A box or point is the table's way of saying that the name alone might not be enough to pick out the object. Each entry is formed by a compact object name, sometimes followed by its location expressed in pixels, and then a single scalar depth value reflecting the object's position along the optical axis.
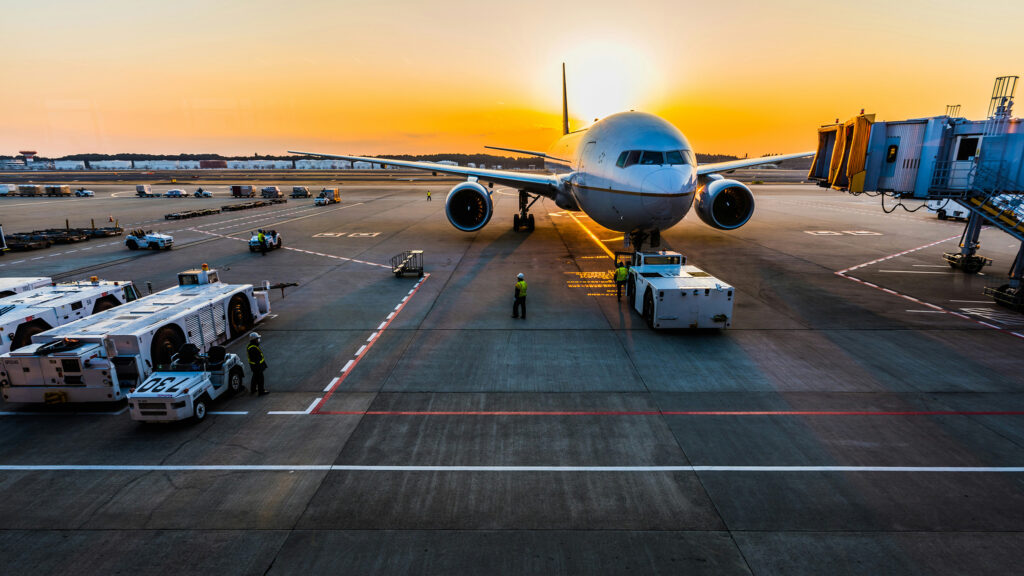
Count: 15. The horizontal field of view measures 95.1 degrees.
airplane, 19.77
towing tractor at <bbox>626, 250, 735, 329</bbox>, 15.23
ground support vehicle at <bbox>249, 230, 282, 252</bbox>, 29.81
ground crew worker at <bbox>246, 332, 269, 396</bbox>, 11.14
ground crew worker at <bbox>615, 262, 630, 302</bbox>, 19.17
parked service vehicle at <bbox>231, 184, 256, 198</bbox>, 71.50
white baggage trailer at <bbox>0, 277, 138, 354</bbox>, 12.78
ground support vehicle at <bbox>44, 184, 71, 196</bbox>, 75.31
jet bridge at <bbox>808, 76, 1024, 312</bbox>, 19.42
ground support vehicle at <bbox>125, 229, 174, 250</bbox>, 30.99
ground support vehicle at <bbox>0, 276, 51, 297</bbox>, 15.88
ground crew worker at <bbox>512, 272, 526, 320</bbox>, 16.72
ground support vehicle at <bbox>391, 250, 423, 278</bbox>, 23.38
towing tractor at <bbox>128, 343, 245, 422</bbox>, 9.85
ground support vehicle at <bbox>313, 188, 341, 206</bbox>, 59.72
